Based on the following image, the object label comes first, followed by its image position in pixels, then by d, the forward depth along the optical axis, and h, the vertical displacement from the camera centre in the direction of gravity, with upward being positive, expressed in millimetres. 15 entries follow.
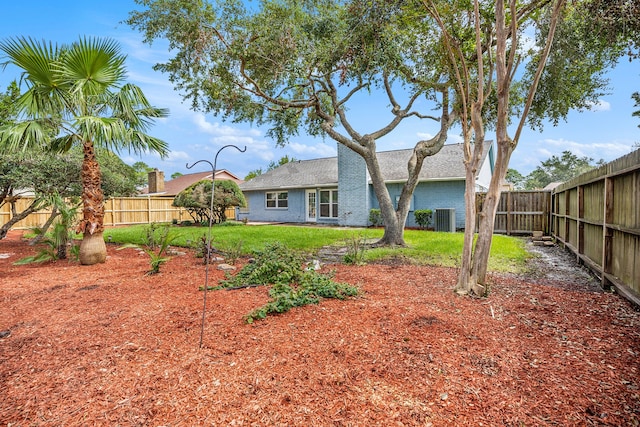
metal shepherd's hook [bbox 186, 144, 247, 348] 3066 +486
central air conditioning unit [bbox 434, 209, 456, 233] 13297 -510
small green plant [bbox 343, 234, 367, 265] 6559 -1010
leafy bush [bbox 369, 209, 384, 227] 15680 -434
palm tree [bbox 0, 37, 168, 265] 6098 +2168
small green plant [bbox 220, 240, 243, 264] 6598 -966
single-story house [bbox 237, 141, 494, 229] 14688 +1094
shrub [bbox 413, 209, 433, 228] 14578 -395
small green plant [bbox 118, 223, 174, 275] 8570 -917
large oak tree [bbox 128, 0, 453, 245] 7551 +3853
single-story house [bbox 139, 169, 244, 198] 29734 +2706
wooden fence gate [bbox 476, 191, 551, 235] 12367 -194
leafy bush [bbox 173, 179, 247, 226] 15828 +605
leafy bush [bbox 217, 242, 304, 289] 4754 -943
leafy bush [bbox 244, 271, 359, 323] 3555 -1059
